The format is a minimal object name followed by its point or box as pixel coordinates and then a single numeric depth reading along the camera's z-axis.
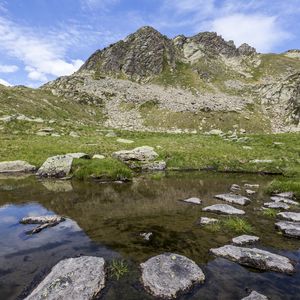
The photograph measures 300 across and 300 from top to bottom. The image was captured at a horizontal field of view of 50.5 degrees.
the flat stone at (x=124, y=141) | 45.62
